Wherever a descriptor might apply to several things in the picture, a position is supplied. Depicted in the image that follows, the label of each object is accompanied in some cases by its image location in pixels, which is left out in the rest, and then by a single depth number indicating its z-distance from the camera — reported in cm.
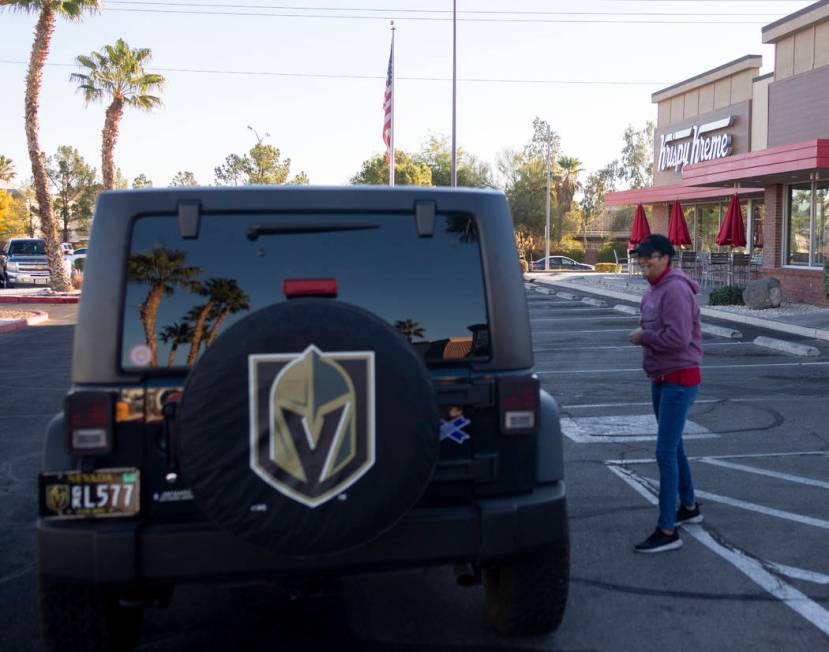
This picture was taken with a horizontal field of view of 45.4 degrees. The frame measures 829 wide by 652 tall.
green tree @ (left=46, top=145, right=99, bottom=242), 7506
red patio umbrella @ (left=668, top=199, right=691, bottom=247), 3149
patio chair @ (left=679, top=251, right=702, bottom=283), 2973
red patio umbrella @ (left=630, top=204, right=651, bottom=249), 3594
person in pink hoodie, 552
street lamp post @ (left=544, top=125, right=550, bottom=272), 5419
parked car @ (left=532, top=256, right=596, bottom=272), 5778
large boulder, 2162
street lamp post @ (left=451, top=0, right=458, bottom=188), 3588
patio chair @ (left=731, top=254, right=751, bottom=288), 2756
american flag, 3291
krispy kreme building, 2333
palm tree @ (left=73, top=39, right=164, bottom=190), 3709
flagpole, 3250
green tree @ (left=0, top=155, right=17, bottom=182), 8725
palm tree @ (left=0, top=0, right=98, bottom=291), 3120
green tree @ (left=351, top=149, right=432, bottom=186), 6912
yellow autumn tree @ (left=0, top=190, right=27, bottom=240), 4772
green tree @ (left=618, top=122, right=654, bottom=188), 10156
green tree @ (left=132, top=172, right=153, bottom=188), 11429
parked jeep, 328
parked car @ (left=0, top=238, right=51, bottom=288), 3806
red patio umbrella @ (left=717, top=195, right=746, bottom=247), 2630
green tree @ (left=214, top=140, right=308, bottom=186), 5775
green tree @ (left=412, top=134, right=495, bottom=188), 7775
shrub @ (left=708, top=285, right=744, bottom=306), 2308
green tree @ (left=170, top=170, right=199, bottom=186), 10638
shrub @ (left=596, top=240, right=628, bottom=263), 6316
